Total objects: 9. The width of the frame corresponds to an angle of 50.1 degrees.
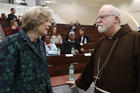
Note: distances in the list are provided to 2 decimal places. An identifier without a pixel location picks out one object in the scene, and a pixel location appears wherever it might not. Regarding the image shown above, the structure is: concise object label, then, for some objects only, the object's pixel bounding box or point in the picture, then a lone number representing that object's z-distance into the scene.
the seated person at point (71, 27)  6.78
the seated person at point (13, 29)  4.17
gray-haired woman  1.02
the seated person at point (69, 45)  3.89
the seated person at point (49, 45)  3.75
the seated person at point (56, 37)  4.76
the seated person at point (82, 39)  5.40
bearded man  1.22
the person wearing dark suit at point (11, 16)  6.10
